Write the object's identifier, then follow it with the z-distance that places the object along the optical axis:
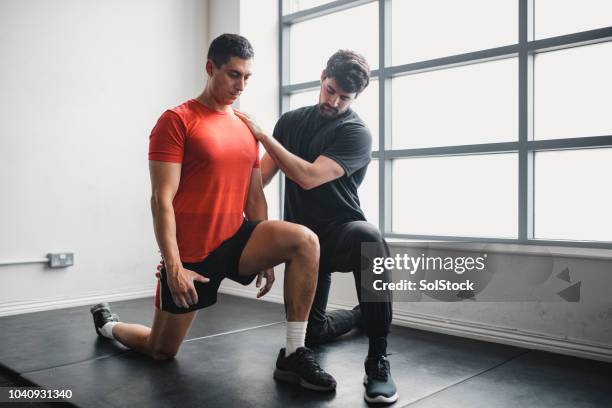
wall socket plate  3.55
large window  2.83
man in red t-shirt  2.04
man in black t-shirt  2.07
